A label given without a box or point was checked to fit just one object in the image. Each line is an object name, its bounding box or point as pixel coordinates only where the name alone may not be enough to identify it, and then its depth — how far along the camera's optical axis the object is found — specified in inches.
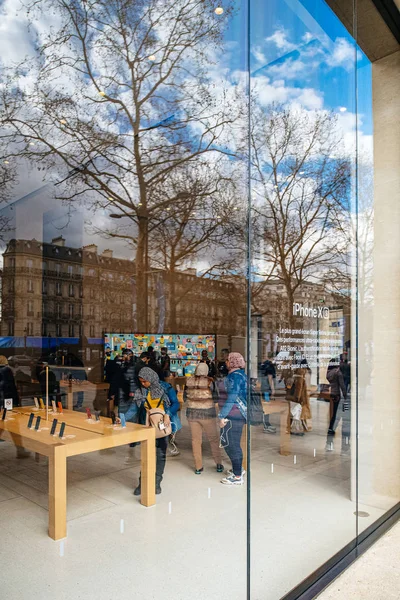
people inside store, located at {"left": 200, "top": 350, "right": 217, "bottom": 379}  123.3
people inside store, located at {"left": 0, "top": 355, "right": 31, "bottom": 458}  81.7
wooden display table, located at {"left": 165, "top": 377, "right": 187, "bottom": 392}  133.2
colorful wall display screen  146.7
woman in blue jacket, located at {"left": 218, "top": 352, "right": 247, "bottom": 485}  104.6
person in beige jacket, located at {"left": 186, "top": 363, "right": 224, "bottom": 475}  108.9
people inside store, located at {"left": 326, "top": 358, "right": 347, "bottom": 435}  149.3
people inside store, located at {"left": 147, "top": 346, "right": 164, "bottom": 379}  160.6
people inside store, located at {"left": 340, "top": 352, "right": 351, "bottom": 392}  155.8
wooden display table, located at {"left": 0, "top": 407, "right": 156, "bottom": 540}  80.3
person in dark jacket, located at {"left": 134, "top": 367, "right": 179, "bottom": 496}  111.4
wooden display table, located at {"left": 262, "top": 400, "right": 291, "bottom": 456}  122.0
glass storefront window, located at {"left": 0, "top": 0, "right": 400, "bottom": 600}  86.4
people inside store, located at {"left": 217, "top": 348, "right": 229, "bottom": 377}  117.5
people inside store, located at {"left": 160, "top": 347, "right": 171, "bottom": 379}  151.6
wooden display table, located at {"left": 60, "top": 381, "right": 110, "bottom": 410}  131.4
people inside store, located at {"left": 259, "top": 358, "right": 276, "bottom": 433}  116.0
